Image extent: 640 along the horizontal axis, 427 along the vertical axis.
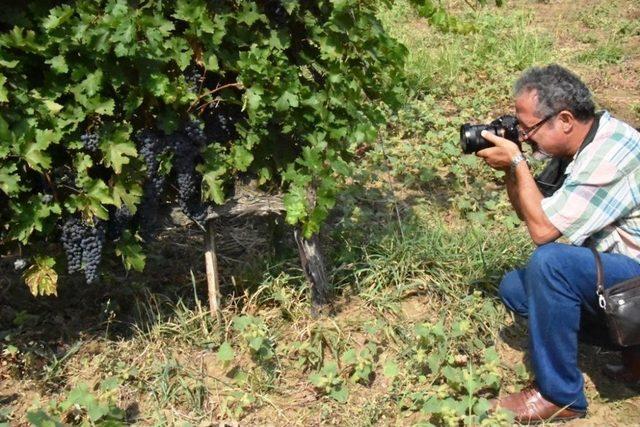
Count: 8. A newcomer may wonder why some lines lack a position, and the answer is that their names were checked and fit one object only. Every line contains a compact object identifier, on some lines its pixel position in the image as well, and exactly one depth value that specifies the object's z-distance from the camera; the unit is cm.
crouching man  348
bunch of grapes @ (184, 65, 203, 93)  358
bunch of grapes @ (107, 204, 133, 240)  370
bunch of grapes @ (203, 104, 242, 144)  375
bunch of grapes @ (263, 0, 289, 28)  362
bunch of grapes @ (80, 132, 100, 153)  348
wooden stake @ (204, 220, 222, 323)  407
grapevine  332
